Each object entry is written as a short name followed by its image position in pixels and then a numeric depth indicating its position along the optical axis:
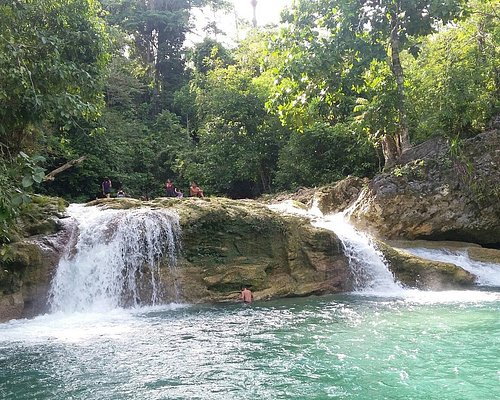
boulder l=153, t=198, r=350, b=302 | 11.86
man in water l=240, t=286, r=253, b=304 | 11.30
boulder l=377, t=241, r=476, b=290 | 12.19
